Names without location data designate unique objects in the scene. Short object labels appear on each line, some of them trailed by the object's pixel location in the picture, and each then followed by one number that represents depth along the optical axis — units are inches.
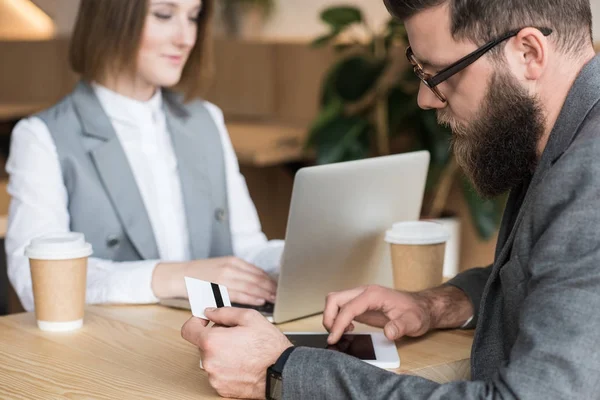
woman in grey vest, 87.5
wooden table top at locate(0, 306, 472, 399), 63.0
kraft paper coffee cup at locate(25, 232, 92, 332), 71.3
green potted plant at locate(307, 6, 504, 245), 151.9
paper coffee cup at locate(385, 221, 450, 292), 76.0
